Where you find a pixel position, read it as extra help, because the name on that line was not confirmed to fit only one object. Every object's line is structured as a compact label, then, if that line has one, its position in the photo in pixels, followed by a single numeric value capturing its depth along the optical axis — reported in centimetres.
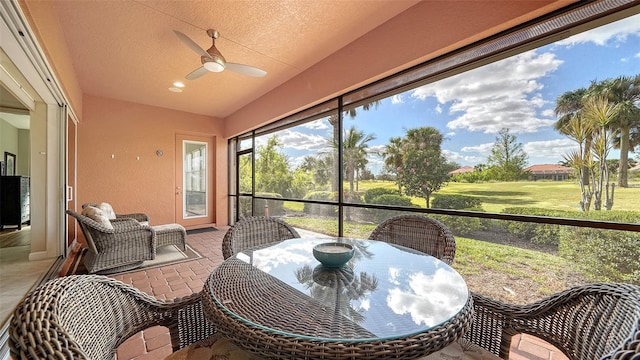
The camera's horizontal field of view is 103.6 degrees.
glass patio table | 74
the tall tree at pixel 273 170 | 504
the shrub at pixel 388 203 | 293
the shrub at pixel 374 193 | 317
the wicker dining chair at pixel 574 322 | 78
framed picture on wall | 420
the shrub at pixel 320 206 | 374
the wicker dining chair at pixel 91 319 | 59
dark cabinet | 466
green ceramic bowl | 127
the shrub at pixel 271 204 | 498
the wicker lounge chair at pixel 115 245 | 321
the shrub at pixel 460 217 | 243
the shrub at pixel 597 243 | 170
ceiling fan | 253
